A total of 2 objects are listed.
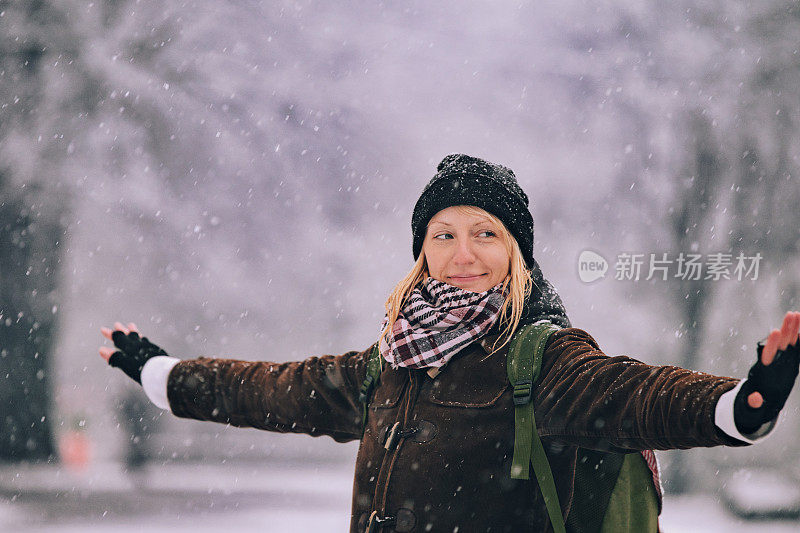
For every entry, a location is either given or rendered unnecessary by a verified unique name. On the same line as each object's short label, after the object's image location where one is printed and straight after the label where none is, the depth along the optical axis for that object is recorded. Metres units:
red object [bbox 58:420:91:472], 10.57
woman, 4.74
